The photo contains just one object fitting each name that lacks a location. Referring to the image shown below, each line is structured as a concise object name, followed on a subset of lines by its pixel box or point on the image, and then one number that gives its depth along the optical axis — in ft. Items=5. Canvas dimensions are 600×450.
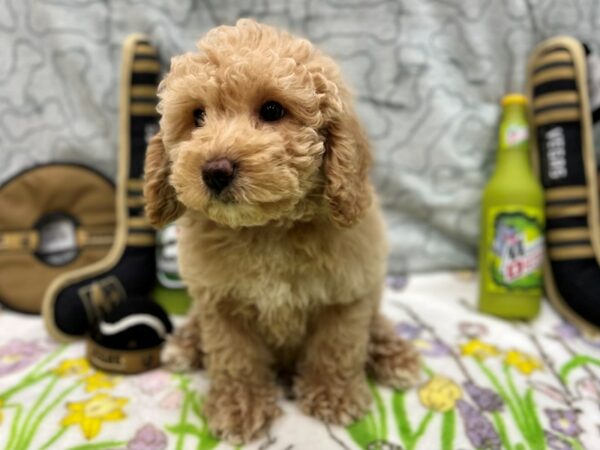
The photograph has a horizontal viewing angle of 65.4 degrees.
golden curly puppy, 0.89
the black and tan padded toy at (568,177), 1.56
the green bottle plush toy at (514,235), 1.58
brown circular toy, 1.59
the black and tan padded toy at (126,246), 1.44
